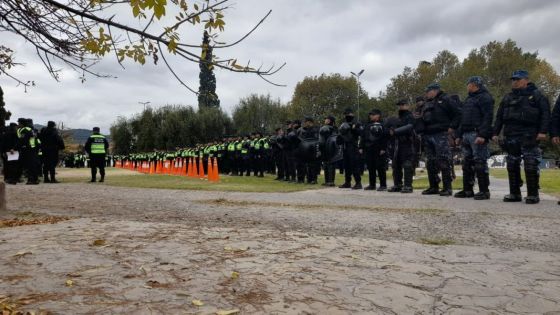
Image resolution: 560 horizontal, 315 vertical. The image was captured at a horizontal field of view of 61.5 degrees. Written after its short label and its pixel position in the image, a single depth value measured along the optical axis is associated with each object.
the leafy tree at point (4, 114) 29.52
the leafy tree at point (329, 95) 54.53
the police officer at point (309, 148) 13.90
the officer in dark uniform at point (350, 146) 11.80
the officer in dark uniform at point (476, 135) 8.39
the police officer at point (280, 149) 15.85
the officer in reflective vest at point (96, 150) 15.38
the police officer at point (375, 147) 10.81
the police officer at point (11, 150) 14.38
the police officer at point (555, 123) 7.62
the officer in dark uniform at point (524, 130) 7.71
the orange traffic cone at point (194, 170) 19.71
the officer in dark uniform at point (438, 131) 9.33
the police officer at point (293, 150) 14.66
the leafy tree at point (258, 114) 50.62
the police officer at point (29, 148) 14.16
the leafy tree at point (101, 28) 2.76
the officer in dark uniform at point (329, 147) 12.75
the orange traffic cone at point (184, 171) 21.89
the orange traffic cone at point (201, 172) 18.93
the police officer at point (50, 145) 15.03
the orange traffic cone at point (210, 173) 16.28
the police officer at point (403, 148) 10.14
